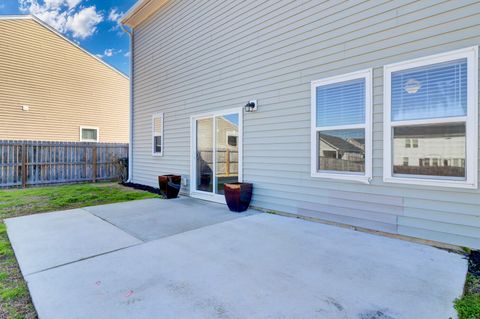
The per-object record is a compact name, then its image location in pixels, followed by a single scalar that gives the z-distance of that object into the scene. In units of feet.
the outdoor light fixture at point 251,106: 17.15
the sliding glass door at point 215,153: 19.03
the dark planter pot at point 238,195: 16.62
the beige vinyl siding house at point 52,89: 36.50
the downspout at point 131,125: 31.54
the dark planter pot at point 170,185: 21.74
